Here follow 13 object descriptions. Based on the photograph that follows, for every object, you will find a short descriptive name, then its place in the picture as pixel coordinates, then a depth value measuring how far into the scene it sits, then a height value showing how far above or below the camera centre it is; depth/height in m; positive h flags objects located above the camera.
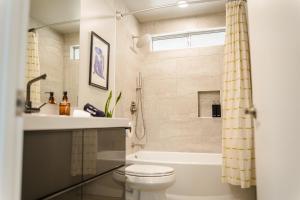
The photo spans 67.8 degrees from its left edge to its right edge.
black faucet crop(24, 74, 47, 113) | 1.29 +0.08
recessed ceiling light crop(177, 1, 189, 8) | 2.68 +1.36
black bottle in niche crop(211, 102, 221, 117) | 3.03 +0.06
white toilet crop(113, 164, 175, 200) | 1.80 -0.54
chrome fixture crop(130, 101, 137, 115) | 3.13 +0.09
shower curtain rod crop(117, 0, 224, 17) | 2.64 +1.34
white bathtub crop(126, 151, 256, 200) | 2.15 -0.70
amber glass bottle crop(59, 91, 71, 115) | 1.66 +0.05
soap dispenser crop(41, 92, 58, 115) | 1.63 +0.05
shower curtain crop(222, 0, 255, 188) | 1.96 +0.11
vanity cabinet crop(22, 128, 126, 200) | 0.84 -0.24
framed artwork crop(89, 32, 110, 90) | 2.19 +0.54
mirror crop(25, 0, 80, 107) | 1.51 +0.50
